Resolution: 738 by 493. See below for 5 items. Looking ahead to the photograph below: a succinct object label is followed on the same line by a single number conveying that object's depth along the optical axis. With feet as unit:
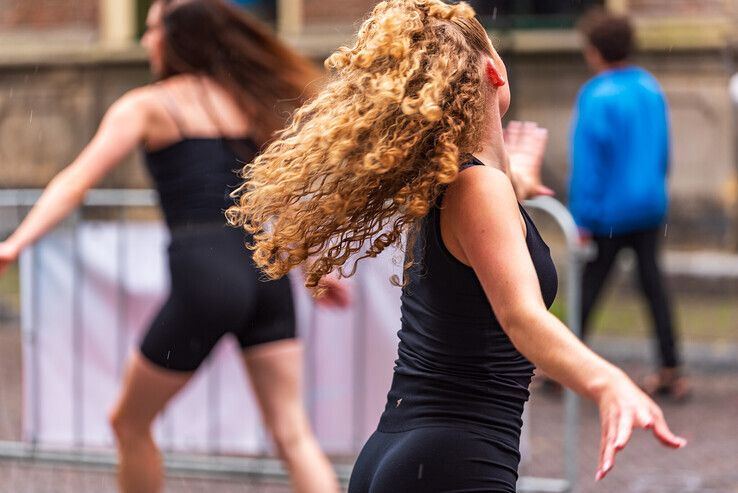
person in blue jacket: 49.52
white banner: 40.29
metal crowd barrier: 36.09
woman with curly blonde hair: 16.87
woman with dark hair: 28.55
